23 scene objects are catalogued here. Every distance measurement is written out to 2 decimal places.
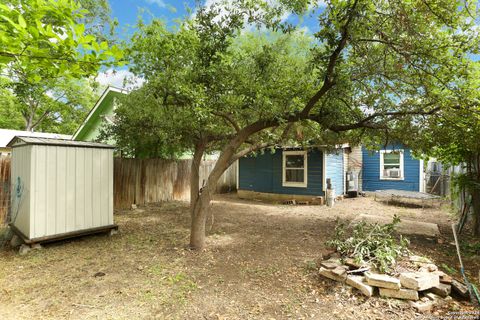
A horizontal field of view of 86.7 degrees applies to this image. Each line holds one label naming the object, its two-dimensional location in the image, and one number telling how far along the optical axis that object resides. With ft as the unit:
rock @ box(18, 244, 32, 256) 15.05
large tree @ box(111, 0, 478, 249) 11.67
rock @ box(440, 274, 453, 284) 11.00
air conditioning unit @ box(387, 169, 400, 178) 41.65
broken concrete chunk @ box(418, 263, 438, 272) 11.46
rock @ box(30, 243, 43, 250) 15.43
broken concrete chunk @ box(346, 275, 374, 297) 10.69
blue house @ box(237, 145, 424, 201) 35.96
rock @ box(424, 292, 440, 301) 10.36
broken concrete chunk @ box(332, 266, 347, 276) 11.68
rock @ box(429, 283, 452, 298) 10.59
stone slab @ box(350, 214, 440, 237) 19.64
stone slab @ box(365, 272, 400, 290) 10.48
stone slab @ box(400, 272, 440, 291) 10.34
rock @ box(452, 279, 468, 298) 10.51
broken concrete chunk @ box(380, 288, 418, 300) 10.30
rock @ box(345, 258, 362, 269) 12.01
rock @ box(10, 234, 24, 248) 16.33
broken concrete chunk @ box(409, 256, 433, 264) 12.41
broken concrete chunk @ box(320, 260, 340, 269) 12.34
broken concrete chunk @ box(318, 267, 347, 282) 11.64
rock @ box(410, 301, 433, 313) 9.81
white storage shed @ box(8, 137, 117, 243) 15.40
